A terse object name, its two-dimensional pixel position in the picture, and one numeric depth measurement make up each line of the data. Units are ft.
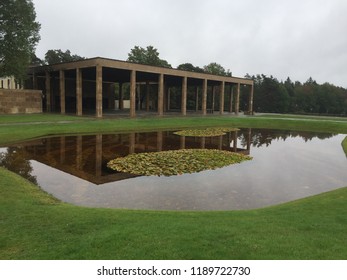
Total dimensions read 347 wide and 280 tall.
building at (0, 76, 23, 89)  272.17
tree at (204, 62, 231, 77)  342.03
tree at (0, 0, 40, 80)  146.72
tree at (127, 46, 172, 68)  277.44
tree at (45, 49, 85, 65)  355.77
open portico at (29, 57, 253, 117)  161.07
